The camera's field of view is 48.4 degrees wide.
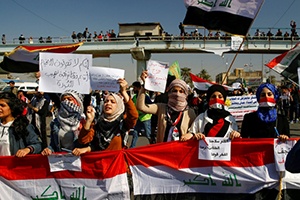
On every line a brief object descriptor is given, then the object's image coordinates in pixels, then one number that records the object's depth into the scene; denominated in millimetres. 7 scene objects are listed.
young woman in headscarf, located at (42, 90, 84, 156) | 3936
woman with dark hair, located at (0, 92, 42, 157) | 3637
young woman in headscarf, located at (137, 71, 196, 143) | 3865
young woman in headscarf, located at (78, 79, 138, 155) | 3645
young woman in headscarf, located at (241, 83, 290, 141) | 3758
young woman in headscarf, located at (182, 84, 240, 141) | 3715
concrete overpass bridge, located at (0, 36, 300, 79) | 40562
